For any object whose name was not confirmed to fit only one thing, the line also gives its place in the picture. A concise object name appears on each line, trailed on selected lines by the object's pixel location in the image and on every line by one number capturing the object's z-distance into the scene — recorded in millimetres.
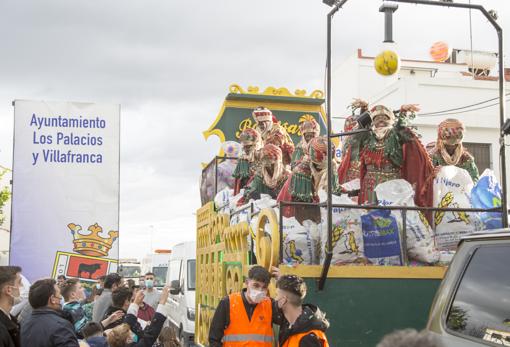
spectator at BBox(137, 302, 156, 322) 9190
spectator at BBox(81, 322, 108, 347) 4746
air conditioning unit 23625
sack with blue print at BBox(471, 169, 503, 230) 5277
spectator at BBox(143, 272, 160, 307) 11735
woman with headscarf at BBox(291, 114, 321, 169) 7703
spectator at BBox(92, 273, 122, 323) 6742
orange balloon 22953
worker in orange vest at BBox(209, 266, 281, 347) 4625
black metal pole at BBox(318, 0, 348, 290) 4551
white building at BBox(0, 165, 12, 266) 31934
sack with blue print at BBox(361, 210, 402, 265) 4961
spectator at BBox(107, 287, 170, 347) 5249
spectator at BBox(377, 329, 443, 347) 1611
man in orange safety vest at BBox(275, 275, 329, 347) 3881
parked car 2863
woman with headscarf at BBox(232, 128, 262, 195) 7988
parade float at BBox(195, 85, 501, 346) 4652
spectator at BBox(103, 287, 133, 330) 5586
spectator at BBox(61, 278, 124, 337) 5437
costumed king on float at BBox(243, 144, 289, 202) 6914
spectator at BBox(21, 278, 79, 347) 4137
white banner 8898
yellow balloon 4996
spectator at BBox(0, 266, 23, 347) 3927
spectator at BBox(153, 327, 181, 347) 6727
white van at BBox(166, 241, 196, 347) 13016
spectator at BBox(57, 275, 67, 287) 8695
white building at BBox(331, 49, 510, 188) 21094
